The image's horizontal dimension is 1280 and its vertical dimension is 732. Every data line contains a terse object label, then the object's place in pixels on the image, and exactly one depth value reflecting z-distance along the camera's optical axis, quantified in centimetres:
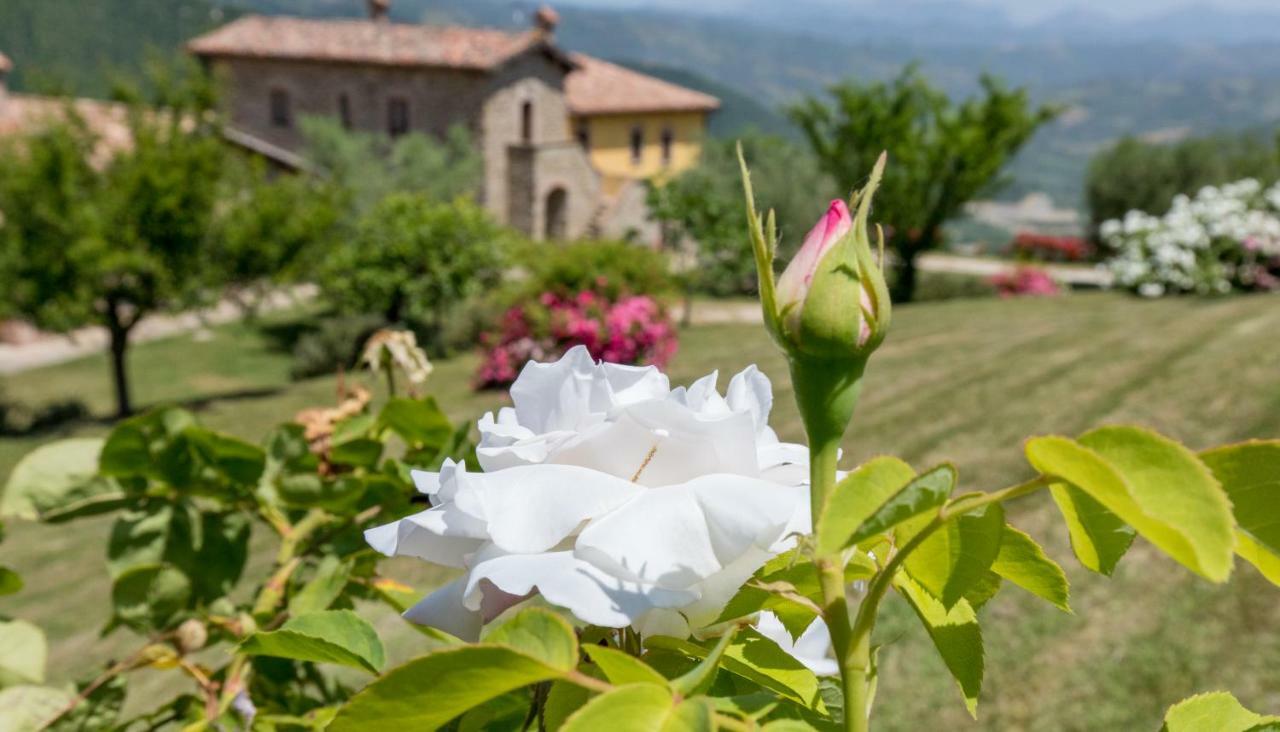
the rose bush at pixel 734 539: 39
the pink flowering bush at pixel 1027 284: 1909
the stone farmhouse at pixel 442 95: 2856
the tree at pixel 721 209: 1909
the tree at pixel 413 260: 1599
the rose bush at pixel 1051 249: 3028
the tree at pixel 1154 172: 3500
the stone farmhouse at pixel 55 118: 1338
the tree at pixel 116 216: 1271
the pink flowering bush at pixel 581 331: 1015
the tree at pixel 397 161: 2453
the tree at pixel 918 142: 2088
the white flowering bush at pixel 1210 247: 1163
